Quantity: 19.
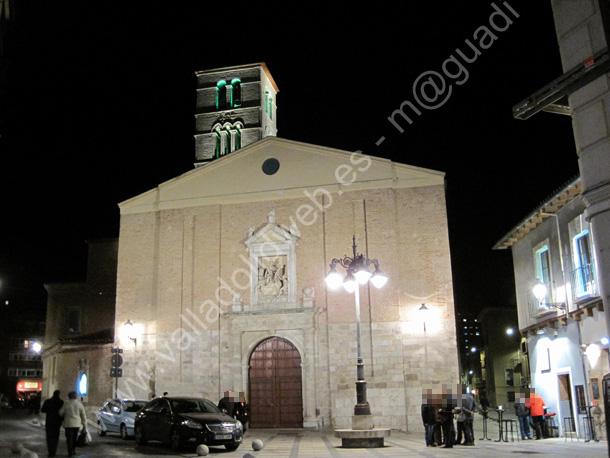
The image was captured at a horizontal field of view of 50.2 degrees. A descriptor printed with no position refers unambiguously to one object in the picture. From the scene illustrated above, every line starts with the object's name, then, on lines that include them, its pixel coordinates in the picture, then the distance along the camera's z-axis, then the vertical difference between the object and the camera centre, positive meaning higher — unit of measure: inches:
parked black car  609.0 -26.8
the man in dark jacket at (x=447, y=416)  634.8 -26.7
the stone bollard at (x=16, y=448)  589.7 -42.6
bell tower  1541.6 +664.7
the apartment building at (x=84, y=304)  1461.6 +211.2
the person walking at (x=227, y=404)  803.4 -11.6
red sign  2864.2 +63.9
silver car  767.7 -21.7
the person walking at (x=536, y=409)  703.7 -24.1
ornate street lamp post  662.5 +116.1
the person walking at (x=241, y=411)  813.2 -20.8
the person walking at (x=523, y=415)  714.2 -30.6
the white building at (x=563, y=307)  653.3 +84.2
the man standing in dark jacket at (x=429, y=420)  653.9 -30.4
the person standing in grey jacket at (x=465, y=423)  663.1 -34.8
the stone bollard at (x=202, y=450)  564.1 -46.4
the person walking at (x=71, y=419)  561.0 -17.0
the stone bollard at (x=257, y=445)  601.6 -46.1
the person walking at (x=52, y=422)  568.4 -19.4
